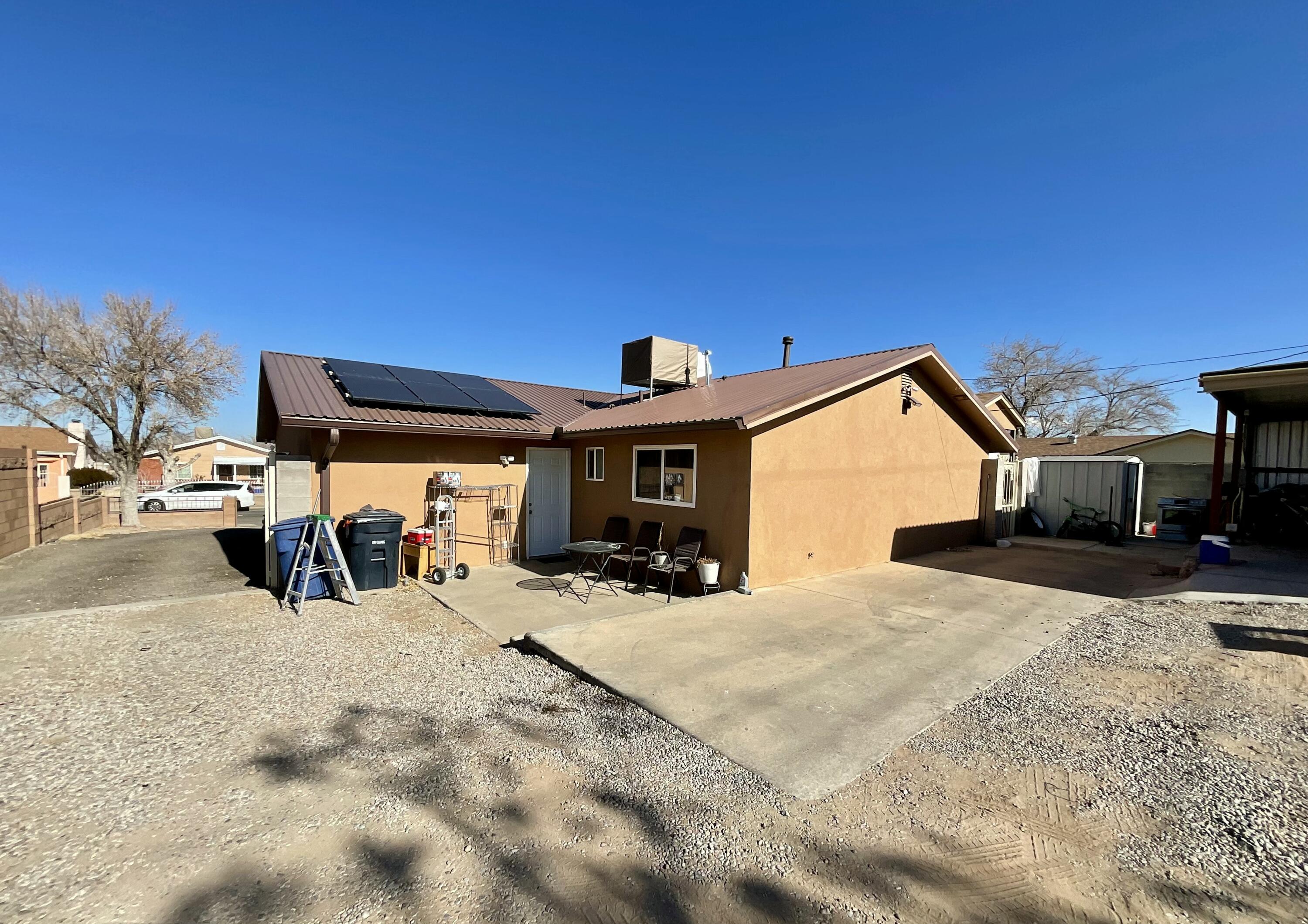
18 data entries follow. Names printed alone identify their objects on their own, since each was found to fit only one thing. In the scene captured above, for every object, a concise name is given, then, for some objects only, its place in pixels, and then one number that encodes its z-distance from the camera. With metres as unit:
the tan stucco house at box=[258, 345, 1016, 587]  7.68
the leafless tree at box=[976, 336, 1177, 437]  30.98
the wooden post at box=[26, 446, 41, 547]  11.71
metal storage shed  13.00
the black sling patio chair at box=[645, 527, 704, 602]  7.73
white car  21.60
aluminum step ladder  7.14
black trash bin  7.87
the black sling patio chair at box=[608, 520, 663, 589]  8.55
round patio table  7.75
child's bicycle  12.45
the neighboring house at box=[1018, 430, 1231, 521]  15.04
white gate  12.55
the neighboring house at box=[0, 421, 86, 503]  20.08
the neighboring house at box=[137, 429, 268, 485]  37.25
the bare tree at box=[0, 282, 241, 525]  18.48
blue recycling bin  7.27
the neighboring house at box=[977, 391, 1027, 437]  16.78
